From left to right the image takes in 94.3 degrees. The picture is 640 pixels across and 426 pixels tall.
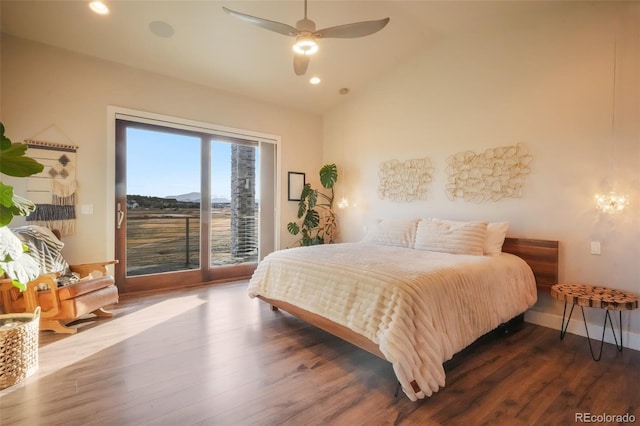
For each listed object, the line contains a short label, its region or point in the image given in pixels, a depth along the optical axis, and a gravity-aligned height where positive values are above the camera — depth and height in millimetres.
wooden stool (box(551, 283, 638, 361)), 2211 -681
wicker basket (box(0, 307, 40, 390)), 1858 -933
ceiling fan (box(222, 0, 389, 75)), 2395 +1506
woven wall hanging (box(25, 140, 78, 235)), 3234 +244
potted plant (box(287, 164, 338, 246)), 5273 -98
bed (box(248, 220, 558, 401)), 1768 -621
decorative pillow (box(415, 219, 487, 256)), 3008 -280
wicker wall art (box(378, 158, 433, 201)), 4133 +456
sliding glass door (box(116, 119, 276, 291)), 3916 +71
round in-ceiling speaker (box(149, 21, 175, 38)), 3223 +2004
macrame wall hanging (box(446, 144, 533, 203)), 3238 +436
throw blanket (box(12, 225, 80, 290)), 2766 -402
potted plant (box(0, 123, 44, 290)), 1627 +9
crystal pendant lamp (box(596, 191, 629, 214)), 2594 +80
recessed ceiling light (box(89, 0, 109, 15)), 2811 +1958
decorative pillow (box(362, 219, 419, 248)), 3619 -291
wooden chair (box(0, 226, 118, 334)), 2592 -817
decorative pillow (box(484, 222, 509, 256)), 3016 -285
